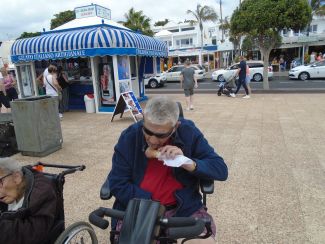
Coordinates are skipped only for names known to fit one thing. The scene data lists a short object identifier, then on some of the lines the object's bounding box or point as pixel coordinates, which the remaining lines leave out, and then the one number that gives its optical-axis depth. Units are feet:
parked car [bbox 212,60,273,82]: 67.36
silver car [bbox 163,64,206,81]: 76.95
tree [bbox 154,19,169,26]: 231.57
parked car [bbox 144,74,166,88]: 66.33
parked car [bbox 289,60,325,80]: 62.59
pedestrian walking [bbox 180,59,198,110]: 32.12
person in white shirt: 28.37
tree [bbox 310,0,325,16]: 97.81
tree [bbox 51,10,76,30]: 141.27
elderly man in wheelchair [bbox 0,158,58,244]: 6.06
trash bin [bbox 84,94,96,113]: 33.55
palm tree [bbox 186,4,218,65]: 139.64
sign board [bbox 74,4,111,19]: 37.78
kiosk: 30.78
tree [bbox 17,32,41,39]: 145.63
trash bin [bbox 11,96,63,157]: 17.06
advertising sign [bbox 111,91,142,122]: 26.13
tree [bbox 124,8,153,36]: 109.91
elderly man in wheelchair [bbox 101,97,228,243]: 6.68
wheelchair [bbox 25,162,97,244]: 6.95
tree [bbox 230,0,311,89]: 39.50
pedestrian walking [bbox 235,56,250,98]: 40.48
